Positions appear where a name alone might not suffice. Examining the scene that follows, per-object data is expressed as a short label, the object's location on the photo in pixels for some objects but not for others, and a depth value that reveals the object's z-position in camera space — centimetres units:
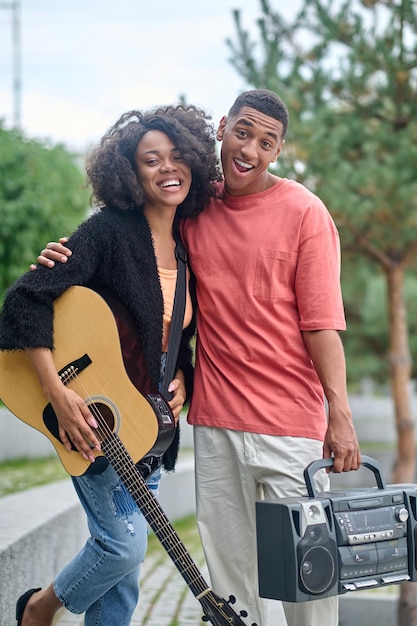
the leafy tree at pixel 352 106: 810
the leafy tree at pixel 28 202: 1252
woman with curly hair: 329
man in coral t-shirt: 342
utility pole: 2108
